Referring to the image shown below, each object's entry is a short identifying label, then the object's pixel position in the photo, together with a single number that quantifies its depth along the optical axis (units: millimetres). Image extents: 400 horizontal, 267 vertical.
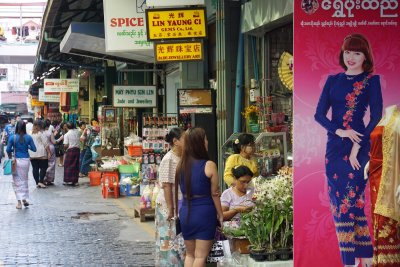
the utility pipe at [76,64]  27175
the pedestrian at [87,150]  23719
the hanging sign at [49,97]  42406
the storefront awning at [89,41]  17755
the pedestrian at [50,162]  21172
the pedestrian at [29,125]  27894
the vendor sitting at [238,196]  8367
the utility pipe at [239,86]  13266
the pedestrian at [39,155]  20266
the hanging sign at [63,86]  34844
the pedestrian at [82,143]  23969
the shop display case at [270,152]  10391
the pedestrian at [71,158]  21062
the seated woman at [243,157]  9617
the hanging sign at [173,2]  12759
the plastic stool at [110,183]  17625
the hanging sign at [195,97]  13688
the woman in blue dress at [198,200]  7430
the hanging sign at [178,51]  13055
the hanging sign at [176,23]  12891
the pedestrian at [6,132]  33272
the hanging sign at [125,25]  14945
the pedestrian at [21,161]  15773
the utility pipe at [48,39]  24205
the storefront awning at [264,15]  10344
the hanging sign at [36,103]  66275
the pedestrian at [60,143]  29406
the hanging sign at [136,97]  19094
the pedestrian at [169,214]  8438
